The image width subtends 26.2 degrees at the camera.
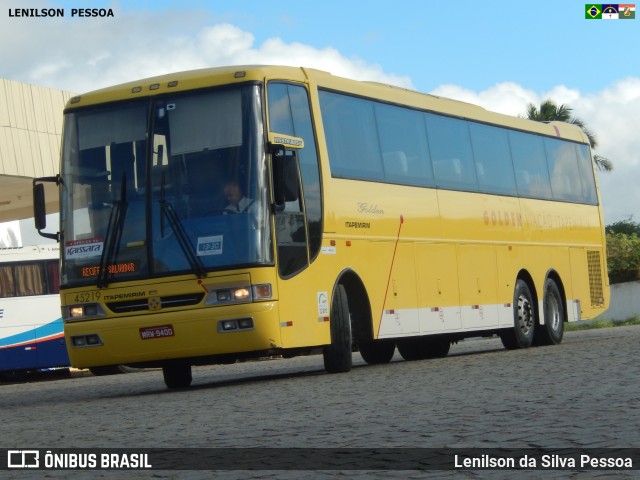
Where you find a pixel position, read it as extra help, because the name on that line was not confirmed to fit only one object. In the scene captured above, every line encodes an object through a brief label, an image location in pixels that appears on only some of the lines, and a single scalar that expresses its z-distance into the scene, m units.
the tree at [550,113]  70.75
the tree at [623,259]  58.66
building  39.56
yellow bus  15.93
